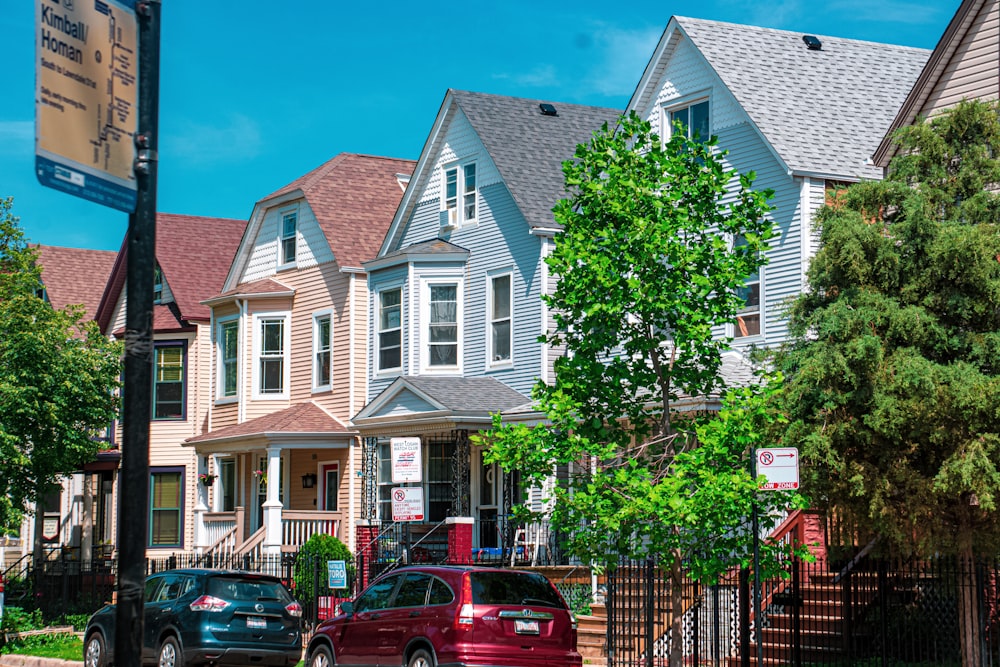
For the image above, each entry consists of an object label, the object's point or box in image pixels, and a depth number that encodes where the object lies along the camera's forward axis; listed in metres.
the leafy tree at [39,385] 31.28
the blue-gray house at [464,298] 30.22
